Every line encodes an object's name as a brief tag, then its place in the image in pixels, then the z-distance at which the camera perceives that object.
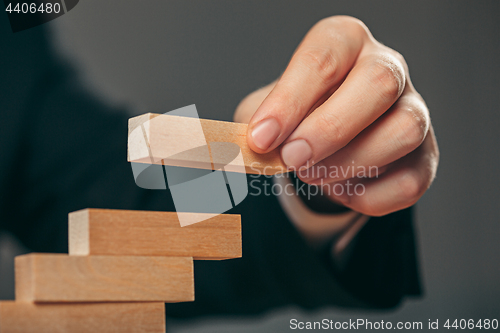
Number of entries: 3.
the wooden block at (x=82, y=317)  0.69
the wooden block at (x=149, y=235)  0.72
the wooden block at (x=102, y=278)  0.70
